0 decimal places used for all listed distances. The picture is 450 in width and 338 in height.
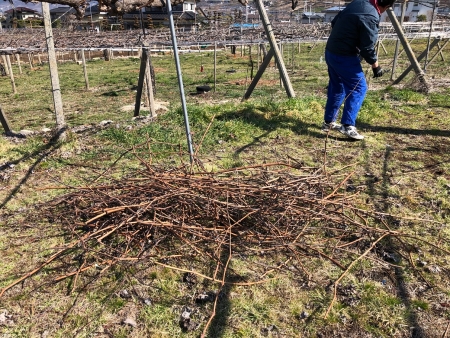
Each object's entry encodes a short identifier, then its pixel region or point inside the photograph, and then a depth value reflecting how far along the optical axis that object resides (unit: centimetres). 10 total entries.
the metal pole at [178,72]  313
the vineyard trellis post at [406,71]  791
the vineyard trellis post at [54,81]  464
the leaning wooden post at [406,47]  729
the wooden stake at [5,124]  568
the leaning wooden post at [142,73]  590
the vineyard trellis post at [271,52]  597
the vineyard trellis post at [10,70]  1094
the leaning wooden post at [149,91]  637
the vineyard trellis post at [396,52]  887
